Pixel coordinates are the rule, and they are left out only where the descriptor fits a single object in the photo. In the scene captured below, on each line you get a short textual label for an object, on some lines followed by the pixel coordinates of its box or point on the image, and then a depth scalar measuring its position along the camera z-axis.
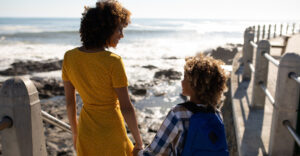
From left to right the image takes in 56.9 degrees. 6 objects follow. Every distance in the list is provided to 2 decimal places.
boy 1.45
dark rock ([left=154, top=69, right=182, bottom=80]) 13.15
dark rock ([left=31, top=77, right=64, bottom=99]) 10.40
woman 1.65
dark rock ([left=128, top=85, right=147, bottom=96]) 10.62
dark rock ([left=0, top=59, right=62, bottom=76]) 14.10
